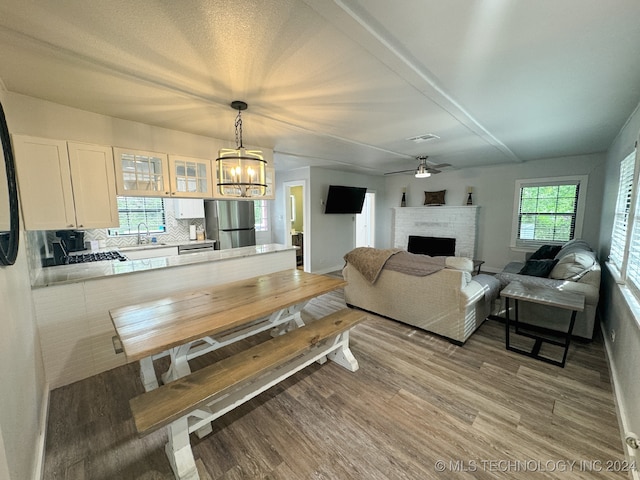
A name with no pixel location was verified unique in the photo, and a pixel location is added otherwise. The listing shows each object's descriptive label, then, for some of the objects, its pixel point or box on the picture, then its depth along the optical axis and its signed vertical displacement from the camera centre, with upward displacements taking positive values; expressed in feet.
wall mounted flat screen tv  18.48 +1.14
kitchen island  6.93 -2.50
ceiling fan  13.93 +2.39
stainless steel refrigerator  15.26 -0.43
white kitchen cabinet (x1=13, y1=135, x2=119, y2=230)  6.77 +0.96
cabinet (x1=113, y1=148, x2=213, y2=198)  8.60 +1.53
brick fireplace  18.71 -0.88
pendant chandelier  6.77 +1.25
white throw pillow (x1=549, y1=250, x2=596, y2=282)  9.22 -2.00
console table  7.54 -2.66
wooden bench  4.37 -3.27
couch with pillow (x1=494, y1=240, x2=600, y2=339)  8.76 -2.59
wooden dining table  4.96 -2.29
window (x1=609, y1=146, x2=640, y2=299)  6.44 -0.54
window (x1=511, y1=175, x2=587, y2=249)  15.33 +0.11
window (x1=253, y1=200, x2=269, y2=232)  22.41 -0.09
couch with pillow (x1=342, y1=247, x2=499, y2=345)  8.70 -2.87
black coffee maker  11.23 -1.05
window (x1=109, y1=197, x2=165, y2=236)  14.53 +0.07
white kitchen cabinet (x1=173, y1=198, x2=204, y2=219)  15.43 +0.47
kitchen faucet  14.66 -1.28
